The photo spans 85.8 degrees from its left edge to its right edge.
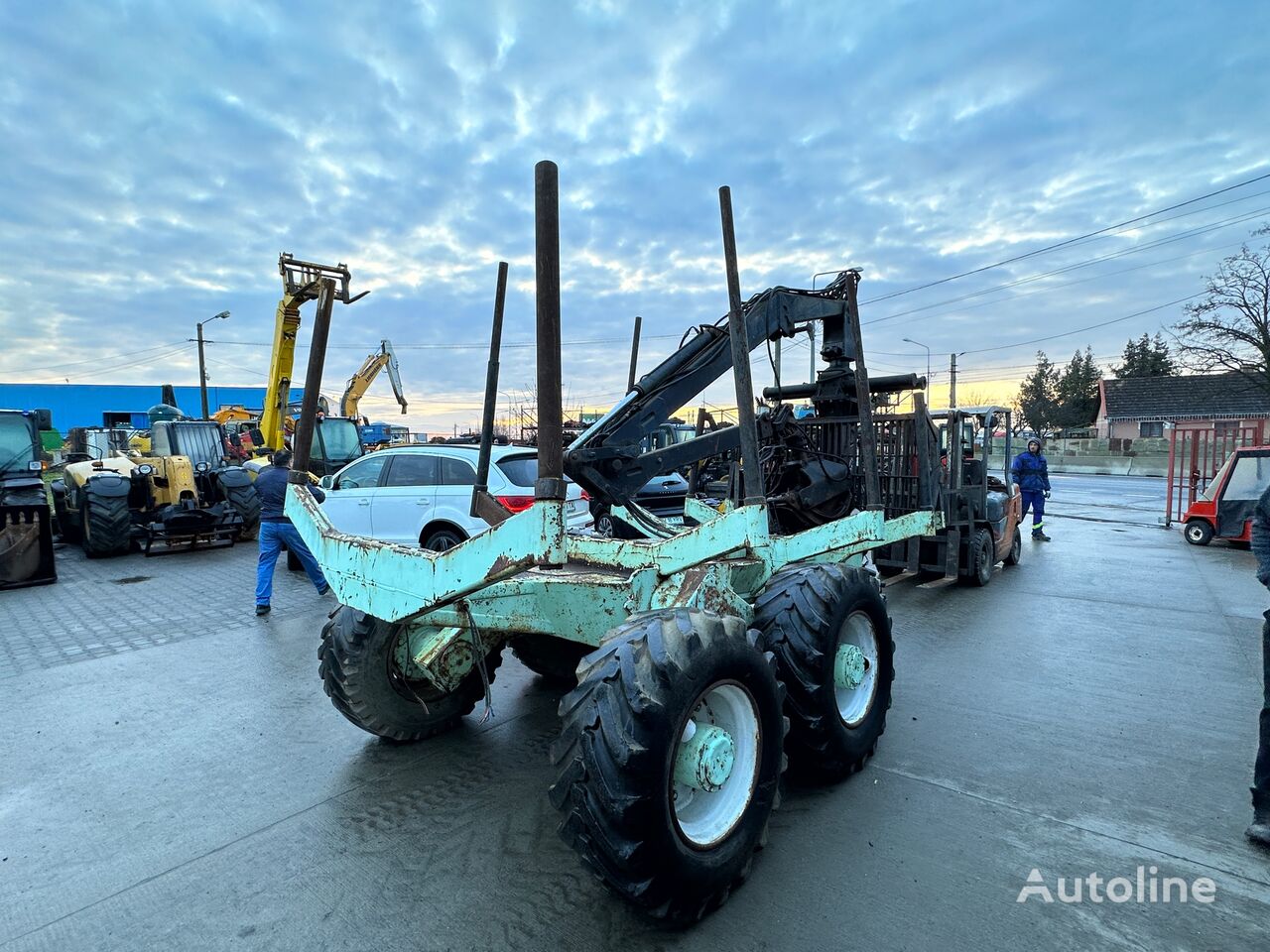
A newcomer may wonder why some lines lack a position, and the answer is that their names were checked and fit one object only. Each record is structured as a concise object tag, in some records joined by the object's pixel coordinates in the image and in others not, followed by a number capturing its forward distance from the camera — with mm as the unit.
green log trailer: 2275
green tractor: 8570
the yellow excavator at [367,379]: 19438
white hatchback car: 7729
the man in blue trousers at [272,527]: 7148
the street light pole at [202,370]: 26141
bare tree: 27812
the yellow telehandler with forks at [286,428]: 11828
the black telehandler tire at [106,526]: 10484
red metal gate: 12734
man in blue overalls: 12070
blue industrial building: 50656
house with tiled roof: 42025
